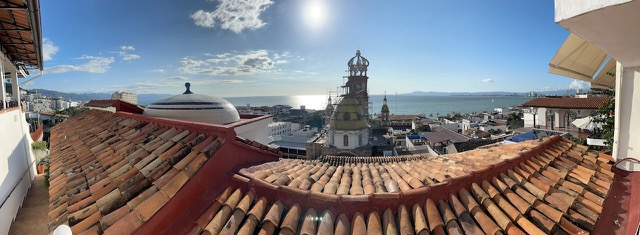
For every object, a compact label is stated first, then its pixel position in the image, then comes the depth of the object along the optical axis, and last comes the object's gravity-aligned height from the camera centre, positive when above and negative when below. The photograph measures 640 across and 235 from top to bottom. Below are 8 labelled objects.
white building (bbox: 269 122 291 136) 53.47 -5.78
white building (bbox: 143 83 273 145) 7.23 -0.25
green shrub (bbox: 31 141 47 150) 14.77 -2.37
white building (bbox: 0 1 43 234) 8.25 -0.82
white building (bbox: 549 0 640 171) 2.18 +0.60
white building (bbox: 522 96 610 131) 26.41 -1.32
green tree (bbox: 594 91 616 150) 10.17 -0.85
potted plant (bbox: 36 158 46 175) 14.62 -3.46
